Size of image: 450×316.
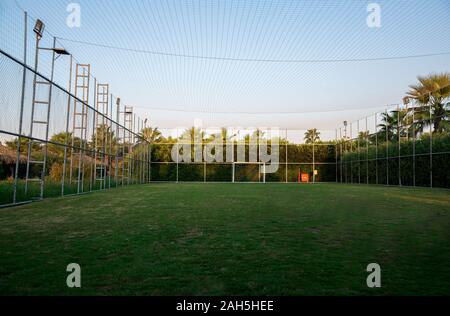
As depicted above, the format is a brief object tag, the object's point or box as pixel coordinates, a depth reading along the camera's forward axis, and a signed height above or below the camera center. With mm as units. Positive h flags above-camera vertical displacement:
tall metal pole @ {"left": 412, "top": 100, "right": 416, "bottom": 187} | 16862 +1620
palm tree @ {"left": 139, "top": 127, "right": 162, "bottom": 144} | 34828 +4146
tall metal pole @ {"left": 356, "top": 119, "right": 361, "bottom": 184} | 23003 +1514
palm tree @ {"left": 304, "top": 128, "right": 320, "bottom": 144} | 47681 +5728
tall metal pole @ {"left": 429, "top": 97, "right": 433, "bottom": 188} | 15508 +866
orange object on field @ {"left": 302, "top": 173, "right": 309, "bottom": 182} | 26797 -203
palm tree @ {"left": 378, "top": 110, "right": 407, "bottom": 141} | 18375 +2853
